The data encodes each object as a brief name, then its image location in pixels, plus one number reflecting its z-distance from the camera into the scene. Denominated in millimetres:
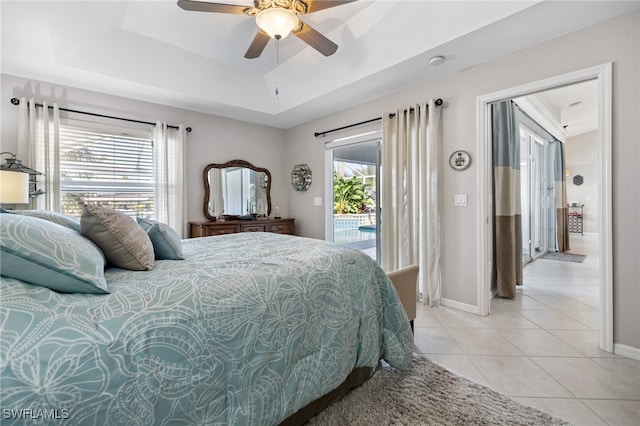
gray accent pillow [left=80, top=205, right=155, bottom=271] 1261
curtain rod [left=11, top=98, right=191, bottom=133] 2840
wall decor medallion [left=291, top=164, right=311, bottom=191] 4684
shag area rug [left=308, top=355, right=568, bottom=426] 1426
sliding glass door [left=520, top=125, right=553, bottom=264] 5172
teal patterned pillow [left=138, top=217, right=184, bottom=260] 1578
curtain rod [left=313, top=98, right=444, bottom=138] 3014
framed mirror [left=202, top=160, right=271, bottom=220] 4203
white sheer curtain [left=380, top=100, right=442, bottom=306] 3061
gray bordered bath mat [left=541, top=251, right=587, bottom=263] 5250
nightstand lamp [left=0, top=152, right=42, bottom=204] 2178
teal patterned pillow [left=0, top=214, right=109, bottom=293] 859
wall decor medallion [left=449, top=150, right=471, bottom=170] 2876
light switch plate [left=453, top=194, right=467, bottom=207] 2918
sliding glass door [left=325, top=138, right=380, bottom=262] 4316
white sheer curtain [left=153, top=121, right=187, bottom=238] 3686
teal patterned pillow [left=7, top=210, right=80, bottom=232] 1331
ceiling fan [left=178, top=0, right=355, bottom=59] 1917
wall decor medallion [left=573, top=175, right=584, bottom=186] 8031
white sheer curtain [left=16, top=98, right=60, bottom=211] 2850
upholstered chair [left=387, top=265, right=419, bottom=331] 2057
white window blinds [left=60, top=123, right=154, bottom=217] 3186
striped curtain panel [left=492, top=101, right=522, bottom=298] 3291
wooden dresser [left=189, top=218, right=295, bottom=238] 3764
